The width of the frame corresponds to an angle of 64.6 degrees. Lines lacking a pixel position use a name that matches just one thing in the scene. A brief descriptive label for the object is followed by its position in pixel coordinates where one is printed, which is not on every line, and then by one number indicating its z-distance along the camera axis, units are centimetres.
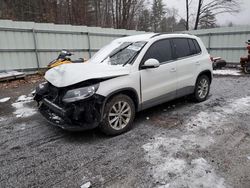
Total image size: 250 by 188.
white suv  313
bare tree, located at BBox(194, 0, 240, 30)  2219
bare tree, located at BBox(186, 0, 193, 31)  2333
